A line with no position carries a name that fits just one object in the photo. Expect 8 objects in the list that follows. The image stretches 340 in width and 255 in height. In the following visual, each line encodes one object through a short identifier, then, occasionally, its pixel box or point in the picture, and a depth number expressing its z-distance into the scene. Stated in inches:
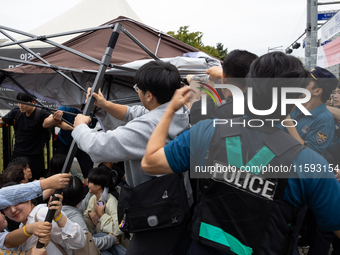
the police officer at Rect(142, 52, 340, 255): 41.8
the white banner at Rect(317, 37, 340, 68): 381.4
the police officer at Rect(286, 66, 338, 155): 86.3
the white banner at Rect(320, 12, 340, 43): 400.8
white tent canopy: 232.8
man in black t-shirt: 162.1
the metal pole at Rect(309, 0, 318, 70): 341.9
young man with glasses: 60.0
